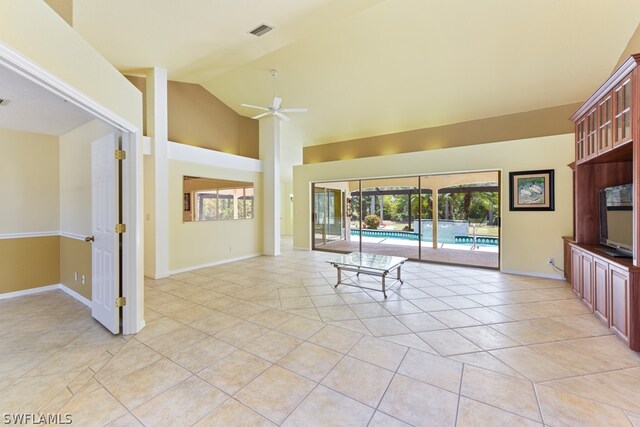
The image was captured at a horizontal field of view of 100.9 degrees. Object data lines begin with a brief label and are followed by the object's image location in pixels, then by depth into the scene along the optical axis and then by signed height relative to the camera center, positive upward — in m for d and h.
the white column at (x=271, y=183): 7.33 +0.85
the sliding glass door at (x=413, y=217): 6.95 -0.12
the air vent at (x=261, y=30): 3.87 +2.76
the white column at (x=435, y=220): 7.89 -0.22
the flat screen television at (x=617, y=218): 2.91 -0.08
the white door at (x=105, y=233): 2.84 -0.21
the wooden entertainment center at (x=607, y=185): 2.43 +0.31
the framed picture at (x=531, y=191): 4.92 +0.42
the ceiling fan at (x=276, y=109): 5.01 +2.06
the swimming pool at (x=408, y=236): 7.34 -0.74
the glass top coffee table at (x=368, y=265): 4.11 -0.84
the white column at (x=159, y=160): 5.01 +1.04
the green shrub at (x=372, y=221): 9.06 -0.27
